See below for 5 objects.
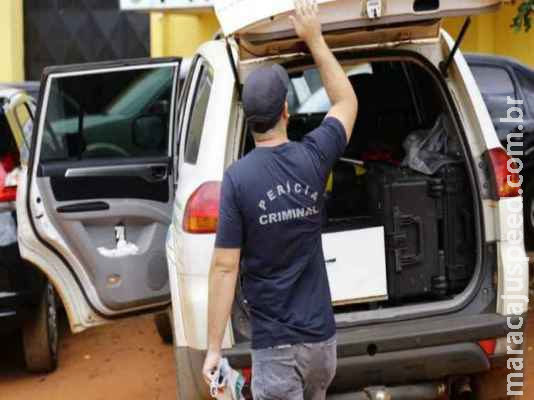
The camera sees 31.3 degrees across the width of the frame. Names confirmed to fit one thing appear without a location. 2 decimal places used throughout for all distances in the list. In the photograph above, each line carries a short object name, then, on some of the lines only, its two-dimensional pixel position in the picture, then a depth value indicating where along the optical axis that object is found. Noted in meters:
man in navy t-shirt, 3.29
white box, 4.46
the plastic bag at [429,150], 4.67
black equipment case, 4.61
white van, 4.17
